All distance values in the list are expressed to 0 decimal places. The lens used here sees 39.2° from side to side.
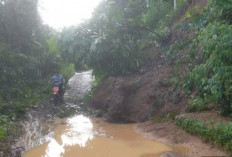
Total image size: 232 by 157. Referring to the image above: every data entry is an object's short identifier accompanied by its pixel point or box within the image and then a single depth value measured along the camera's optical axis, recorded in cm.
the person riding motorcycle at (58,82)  1277
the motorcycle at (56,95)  1248
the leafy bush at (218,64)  695
